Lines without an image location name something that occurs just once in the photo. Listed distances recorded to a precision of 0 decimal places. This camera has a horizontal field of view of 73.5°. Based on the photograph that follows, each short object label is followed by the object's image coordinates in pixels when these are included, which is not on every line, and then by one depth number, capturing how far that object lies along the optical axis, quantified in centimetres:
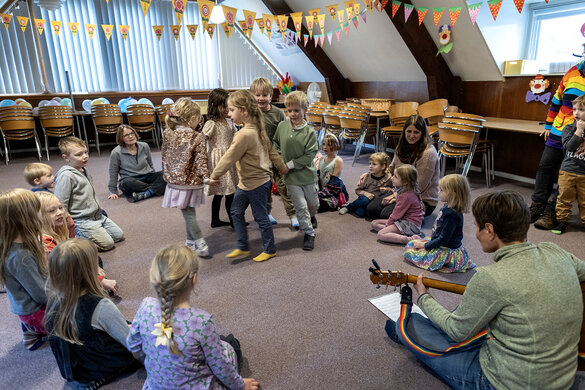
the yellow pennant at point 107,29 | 664
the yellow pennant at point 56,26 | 604
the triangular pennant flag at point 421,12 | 479
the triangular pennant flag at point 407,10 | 488
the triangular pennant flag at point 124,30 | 671
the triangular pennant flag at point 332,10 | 540
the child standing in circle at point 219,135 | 284
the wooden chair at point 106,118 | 622
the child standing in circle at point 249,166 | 242
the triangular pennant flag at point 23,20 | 560
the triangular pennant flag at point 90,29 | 647
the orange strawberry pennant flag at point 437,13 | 462
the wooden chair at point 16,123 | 568
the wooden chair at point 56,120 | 588
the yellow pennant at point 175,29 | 597
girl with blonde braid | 121
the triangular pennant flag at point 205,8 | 497
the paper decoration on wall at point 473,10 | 415
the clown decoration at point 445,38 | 493
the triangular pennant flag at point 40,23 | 577
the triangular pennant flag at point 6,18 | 545
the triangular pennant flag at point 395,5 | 494
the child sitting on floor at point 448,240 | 232
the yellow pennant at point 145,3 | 489
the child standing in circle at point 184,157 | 252
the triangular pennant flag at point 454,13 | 445
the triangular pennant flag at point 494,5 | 386
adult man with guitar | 118
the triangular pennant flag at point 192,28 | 634
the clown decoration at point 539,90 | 430
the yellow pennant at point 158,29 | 648
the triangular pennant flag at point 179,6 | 483
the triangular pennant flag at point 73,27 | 644
